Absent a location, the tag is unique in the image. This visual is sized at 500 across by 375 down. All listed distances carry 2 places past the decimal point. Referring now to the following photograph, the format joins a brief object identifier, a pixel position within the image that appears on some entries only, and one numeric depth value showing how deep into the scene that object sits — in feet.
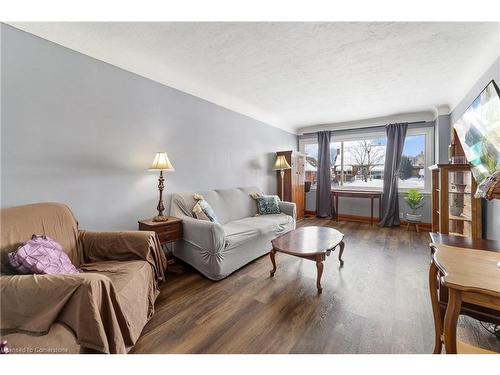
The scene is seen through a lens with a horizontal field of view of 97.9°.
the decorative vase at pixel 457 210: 8.58
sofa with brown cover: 3.43
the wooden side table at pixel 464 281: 3.08
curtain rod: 14.93
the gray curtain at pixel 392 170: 15.38
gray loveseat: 7.55
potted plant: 14.19
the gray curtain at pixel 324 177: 18.07
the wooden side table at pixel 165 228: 7.48
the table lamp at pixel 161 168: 7.82
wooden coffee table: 6.80
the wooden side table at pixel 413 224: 14.12
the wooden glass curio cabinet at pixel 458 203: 7.57
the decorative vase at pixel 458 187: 8.48
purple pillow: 4.09
